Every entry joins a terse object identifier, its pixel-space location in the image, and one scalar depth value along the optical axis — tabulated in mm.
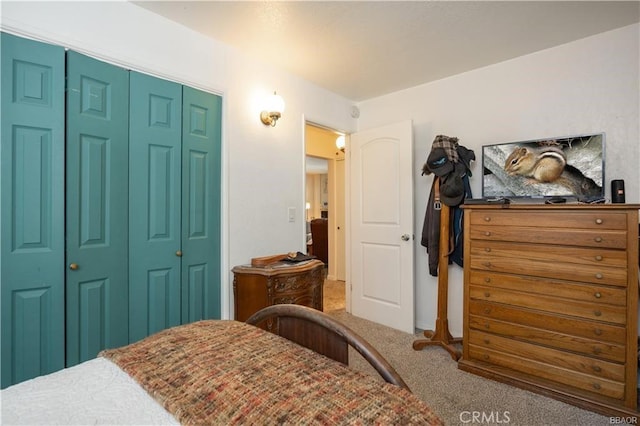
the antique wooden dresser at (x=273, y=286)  2232
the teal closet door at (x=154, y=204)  1959
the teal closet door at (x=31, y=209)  1527
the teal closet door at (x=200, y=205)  2203
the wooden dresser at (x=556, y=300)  1816
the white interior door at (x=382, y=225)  3100
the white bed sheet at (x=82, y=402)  731
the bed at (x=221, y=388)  735
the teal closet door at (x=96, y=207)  1718
